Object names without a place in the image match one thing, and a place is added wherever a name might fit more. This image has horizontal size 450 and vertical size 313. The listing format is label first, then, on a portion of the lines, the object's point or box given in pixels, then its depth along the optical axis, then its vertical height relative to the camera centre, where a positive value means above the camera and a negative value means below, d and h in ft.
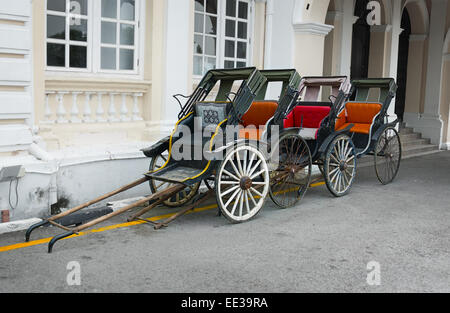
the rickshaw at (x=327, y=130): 25.55 -1.24
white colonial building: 21.25 +1.41
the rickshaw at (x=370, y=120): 28.84 -0.83
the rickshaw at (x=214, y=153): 20.17 -2.08
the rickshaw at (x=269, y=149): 21.01 -2.05
